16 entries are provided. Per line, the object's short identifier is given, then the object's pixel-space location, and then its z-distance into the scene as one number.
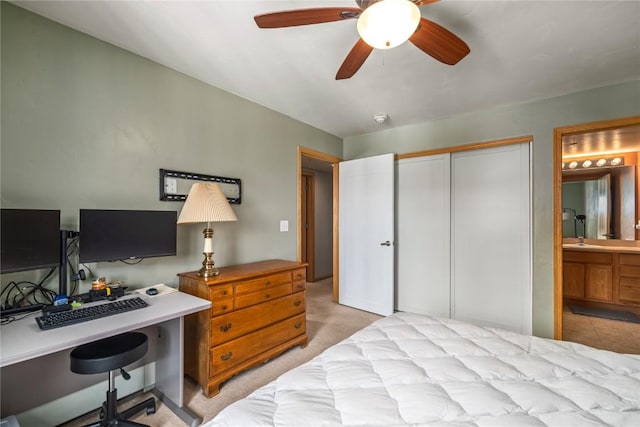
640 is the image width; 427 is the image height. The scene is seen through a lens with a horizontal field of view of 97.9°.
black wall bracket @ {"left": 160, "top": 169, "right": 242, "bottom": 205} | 2.17
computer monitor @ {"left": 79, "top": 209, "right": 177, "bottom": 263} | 1.67
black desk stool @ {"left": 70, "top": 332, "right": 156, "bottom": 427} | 1.40
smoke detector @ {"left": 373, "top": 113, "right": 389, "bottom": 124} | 3.22
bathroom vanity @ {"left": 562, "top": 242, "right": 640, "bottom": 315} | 3.68
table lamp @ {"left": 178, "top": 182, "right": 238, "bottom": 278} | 1.98
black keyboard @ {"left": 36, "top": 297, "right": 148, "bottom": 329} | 1.37
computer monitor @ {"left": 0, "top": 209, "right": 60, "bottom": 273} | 1.39
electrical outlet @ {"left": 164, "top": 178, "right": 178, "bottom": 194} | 2.18
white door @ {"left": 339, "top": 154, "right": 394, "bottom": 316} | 3.56
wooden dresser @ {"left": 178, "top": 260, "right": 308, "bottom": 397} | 1.96
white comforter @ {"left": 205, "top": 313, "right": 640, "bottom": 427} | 0.92
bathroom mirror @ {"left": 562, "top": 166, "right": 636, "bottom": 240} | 3.97
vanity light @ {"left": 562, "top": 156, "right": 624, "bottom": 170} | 4.09
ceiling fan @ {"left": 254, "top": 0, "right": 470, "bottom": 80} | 1.20
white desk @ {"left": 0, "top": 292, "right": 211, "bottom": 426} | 1.19
